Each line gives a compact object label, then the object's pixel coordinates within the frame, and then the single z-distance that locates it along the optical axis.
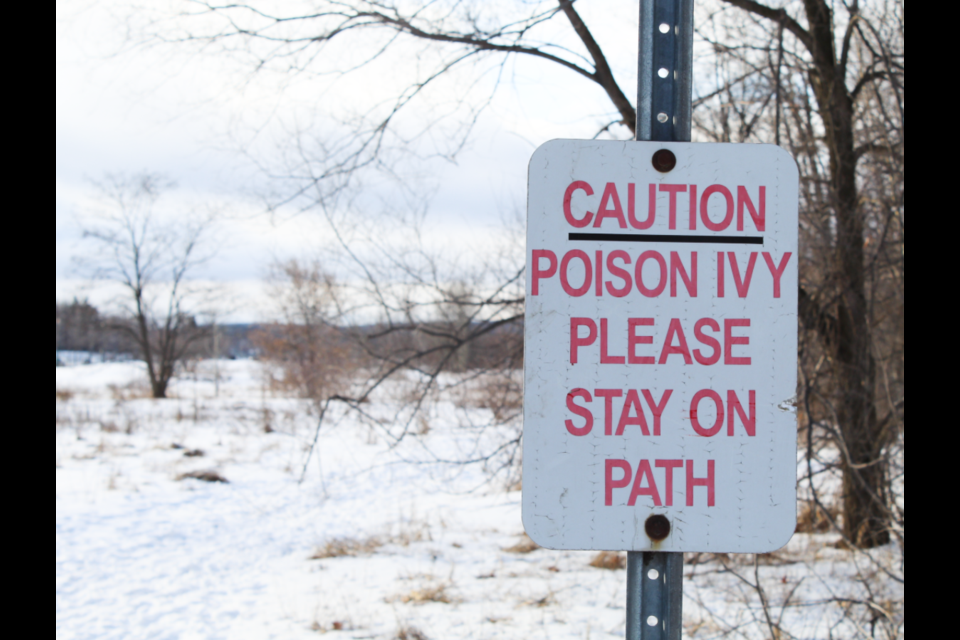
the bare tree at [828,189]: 4.52
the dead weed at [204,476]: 10.87
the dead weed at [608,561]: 6.23
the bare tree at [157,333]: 24.88
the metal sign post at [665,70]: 1.09
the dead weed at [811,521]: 6.28
